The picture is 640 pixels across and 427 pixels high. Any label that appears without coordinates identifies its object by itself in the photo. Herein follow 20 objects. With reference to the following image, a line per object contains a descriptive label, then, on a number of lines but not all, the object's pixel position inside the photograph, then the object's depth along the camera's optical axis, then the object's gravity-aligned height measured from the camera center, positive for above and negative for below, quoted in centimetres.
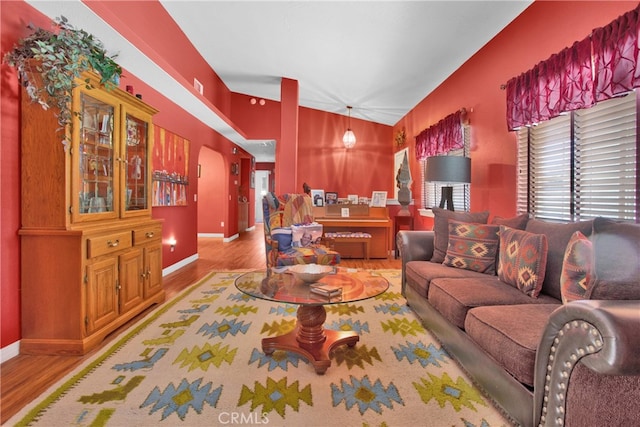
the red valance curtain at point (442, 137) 394 +101
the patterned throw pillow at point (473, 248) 244 -30
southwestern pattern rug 144 -95
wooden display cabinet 202 -17
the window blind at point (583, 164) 194 +34
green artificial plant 186 +86
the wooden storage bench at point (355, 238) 500 -47
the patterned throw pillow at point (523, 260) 185 -31
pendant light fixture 661 +146
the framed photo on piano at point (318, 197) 636 +23
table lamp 333 +43
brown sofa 91 -51
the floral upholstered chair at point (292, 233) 331 -30
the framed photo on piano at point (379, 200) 539 +15
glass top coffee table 179 -51
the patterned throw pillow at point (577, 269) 144 -27
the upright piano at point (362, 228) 504 -32
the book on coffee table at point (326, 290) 181 -48
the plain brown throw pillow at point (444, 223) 278 -13
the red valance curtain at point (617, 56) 170 +89
